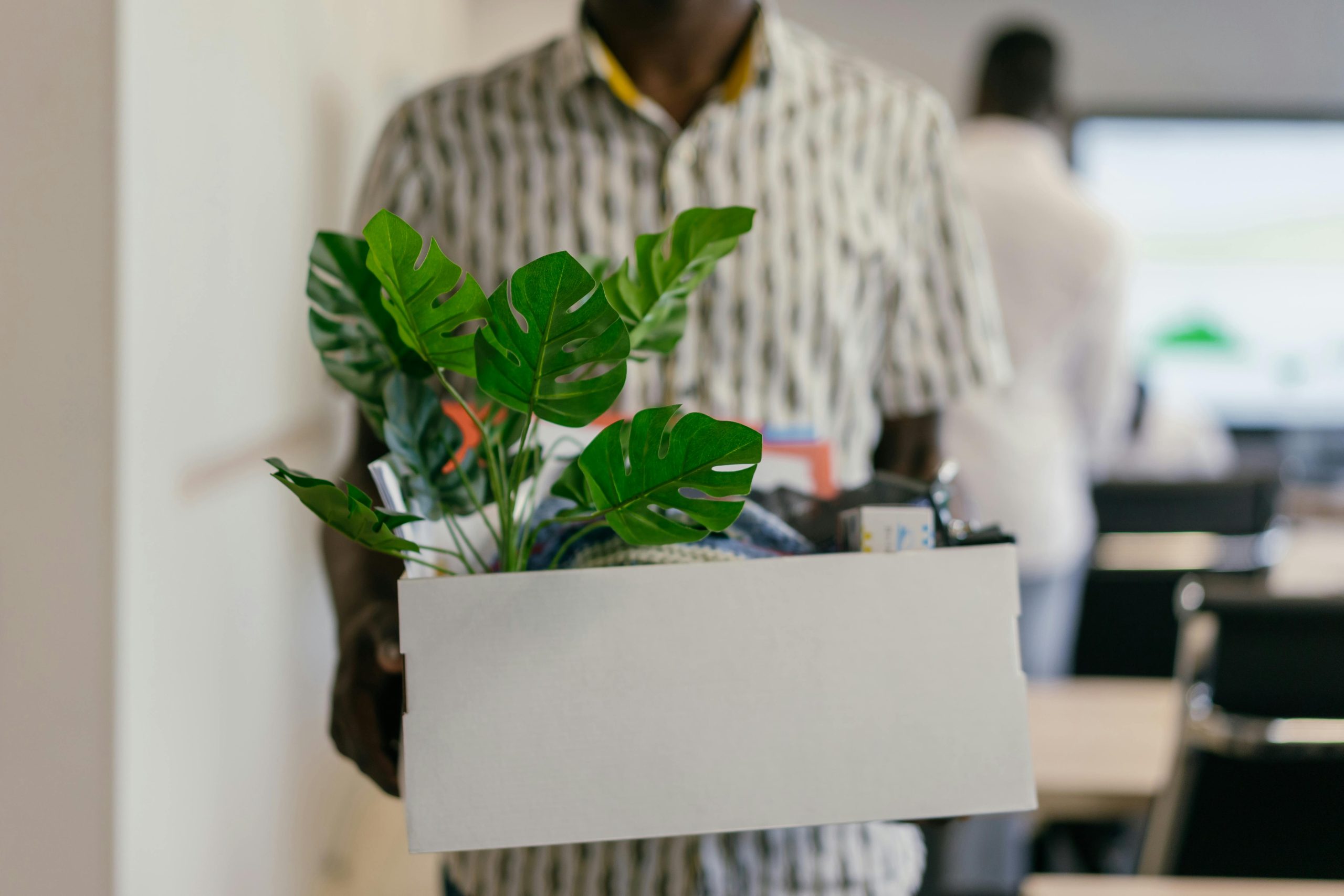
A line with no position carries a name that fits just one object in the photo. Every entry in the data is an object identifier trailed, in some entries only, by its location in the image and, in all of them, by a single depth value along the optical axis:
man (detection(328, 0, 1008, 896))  0.85
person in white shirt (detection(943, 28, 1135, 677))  1.82
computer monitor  3.65
